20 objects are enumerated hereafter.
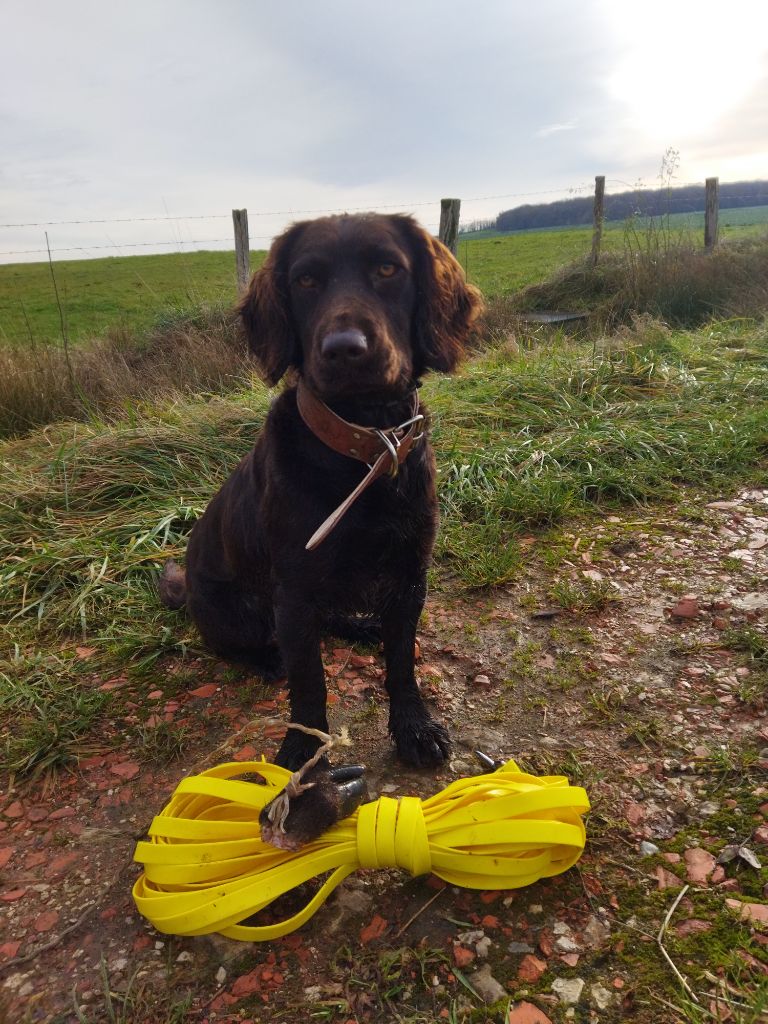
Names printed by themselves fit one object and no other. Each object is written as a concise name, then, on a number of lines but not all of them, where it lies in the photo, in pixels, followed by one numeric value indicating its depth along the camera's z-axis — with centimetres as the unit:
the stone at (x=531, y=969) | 51
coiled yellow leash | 53
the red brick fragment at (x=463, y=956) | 52
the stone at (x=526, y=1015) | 48
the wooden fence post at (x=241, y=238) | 817
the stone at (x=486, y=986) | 50
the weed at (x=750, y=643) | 79
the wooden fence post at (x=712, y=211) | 982
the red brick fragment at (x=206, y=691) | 86
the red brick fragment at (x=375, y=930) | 54
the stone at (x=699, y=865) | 56
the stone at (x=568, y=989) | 49
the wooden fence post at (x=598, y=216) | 989
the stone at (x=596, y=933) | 52
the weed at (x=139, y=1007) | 50
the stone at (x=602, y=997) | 48
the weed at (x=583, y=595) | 93
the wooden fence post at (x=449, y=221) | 767
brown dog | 67
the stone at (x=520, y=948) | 52
